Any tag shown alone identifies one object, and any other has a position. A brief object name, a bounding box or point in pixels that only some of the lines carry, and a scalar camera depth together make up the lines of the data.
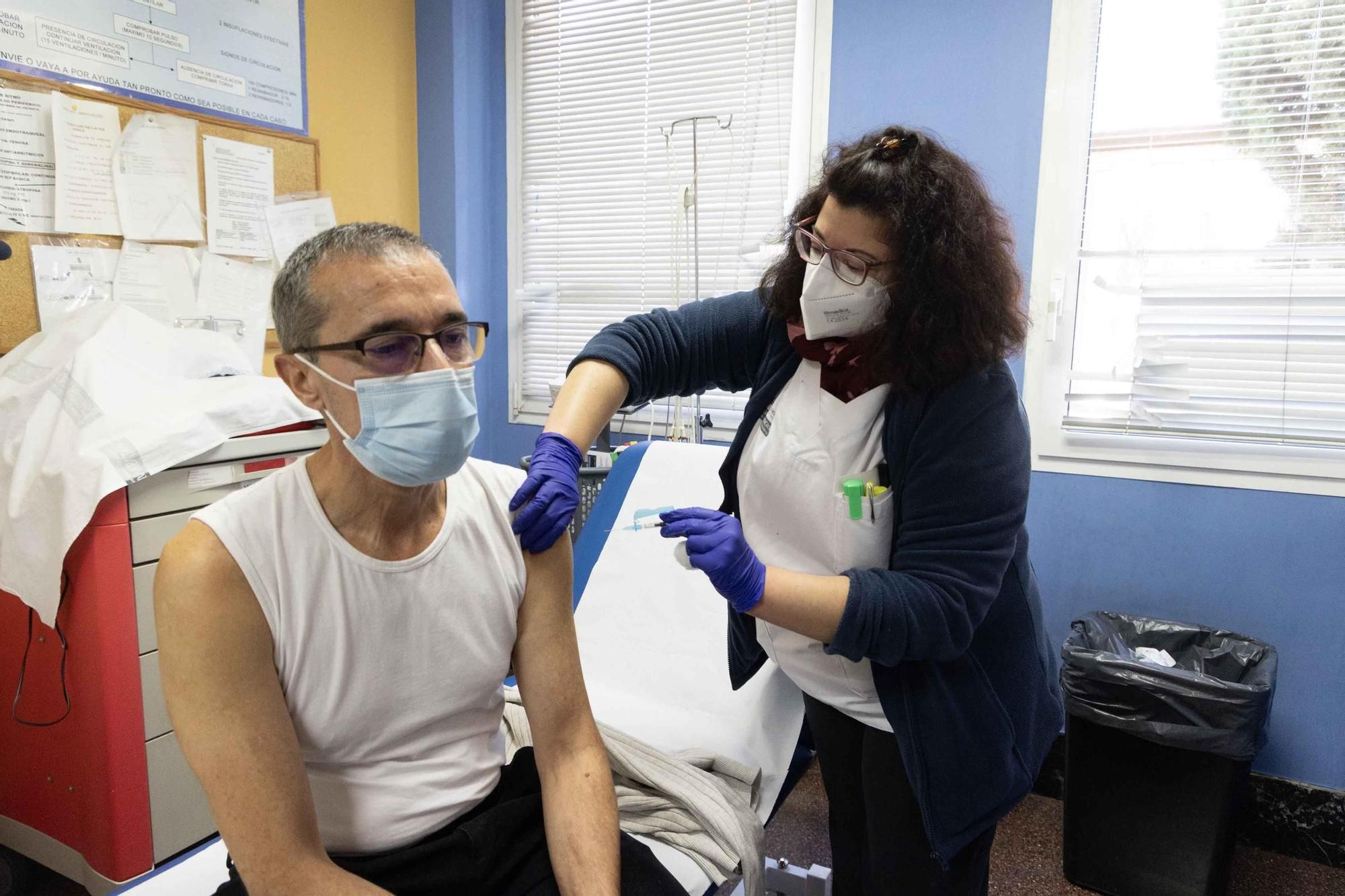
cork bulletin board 2.00
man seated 0.87
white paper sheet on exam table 1.56
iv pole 2.62
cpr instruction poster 2.04
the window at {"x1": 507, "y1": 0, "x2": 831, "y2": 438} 2.66
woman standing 1.05
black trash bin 1.74
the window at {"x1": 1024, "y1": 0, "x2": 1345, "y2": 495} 1.95
